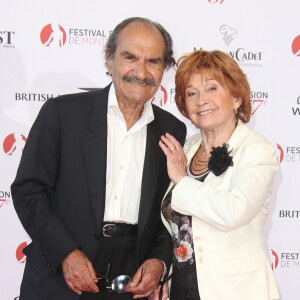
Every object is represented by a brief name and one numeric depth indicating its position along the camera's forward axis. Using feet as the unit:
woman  6.20
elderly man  6.36
